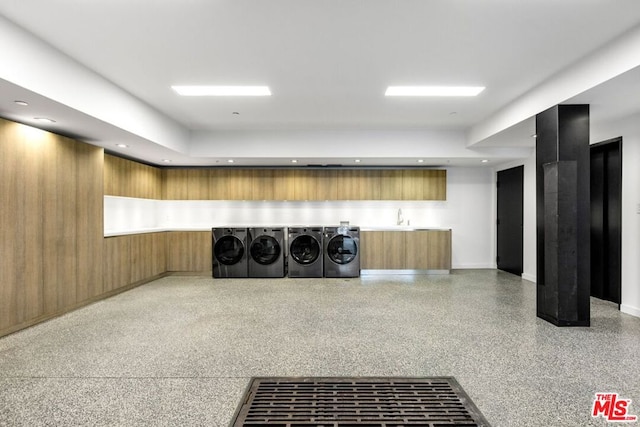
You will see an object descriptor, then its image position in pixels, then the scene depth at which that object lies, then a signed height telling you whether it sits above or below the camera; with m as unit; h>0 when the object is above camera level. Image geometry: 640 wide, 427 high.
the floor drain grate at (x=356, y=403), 1.90 -1.19
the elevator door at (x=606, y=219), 4.26 -0.05
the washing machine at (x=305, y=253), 6.30 -0.73
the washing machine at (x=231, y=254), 6.29 -0.74
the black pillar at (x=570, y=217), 3.43 -0.02
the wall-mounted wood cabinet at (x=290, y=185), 6.69 +0.63
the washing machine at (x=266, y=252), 6.29 -0.70
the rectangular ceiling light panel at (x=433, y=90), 3.84 +1.50
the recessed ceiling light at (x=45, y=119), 3.49 +1.04
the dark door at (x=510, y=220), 6.37 -0.09
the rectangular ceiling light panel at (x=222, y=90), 3.85 +1.50
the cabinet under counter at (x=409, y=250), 6.48 -0.68
